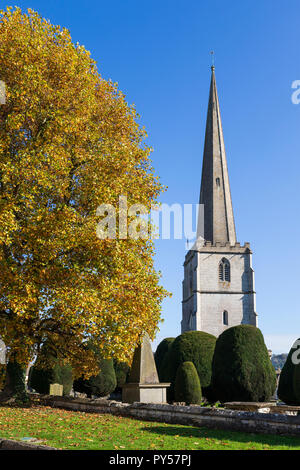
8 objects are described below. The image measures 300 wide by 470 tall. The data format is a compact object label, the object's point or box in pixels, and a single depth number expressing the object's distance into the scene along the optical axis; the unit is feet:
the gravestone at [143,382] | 48.39
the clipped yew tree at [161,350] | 110.65
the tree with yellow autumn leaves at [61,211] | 45.98
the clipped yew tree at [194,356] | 86.79
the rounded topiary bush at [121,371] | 100.68
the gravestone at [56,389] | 75.97
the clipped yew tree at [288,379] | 77.66
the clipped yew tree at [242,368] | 72.95
